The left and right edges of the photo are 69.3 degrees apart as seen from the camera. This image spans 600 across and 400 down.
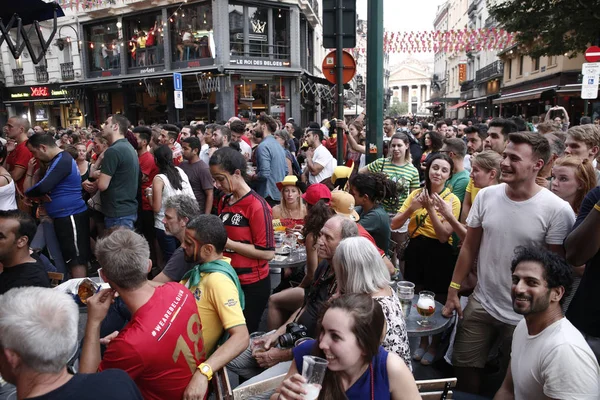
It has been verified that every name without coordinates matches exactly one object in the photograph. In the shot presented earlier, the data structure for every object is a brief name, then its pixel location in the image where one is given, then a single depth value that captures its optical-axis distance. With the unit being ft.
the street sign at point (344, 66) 20.66
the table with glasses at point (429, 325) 9.78
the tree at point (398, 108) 380.58
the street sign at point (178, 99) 34.09
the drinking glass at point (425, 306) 10.15
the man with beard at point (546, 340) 6.48
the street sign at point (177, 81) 34.01
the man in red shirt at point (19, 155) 19.69
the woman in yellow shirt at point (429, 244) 13.41
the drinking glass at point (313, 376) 5.47
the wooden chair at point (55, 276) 10.78
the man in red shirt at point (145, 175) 19.75
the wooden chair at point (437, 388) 6.89
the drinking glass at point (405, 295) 10.16
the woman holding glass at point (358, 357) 5.89
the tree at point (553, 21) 43.06
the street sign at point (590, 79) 27.53
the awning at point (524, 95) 78.95
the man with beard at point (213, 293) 7.72
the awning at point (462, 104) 156.15
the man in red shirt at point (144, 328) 6.81
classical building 472.85
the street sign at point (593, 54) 29.07
